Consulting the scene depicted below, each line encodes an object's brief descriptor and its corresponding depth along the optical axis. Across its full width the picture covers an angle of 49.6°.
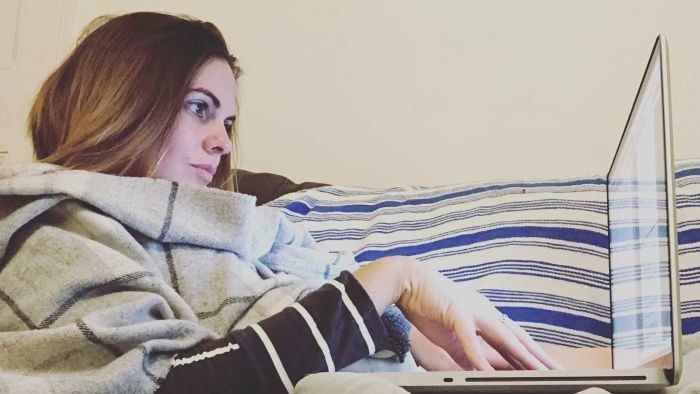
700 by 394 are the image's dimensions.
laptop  0.57
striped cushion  1.04
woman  0.66
